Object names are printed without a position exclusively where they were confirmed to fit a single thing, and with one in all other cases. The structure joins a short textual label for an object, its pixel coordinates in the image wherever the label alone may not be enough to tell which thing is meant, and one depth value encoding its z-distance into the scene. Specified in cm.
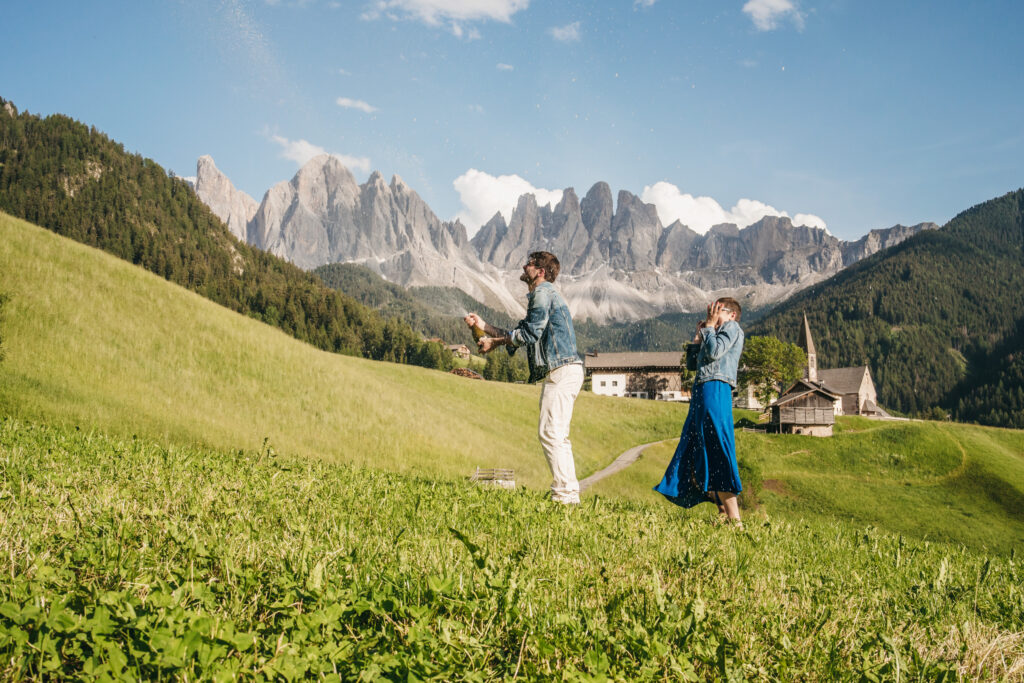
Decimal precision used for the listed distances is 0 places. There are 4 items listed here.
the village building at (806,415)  6944
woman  850
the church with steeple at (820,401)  6962
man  825
